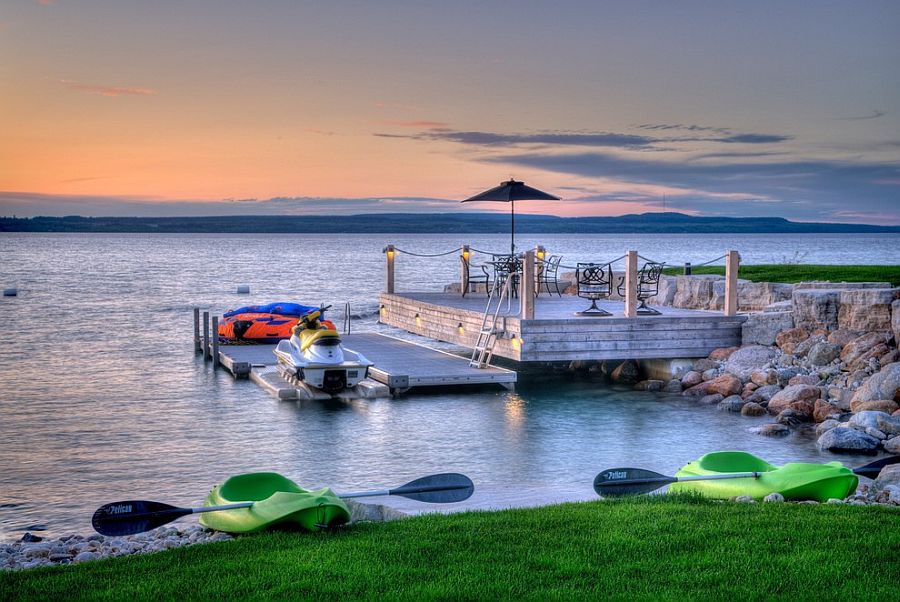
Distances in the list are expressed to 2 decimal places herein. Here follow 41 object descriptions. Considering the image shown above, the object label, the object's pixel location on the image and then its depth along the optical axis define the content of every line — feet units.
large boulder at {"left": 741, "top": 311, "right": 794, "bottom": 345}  52.06
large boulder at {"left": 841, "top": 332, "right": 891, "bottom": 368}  46.09
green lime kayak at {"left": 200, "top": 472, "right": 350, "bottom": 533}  20.02
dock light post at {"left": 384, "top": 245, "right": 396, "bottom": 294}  69.72
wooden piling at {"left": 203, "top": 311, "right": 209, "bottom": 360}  71.82
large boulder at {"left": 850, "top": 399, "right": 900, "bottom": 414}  40.24
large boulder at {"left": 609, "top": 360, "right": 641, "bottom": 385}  57.47
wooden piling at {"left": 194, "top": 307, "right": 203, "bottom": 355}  79.15
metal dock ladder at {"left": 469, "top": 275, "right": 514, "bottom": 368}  52.60
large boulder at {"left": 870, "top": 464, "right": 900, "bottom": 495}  26.63
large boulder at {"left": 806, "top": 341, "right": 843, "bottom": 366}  47.91
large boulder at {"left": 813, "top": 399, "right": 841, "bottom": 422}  42.52
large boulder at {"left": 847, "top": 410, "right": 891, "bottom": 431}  38.37
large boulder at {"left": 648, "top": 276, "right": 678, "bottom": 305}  68.80
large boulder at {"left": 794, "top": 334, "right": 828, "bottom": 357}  49.11
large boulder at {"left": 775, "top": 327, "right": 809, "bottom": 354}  50.42
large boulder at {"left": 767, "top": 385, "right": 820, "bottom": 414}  44.29
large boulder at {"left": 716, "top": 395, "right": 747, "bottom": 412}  46.78
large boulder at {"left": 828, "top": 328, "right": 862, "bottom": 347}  48.29
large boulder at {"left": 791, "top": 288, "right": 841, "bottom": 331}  50.42
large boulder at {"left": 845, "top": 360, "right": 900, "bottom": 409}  41.06
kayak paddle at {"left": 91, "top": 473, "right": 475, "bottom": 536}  20.03
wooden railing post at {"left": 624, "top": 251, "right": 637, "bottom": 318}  51.11
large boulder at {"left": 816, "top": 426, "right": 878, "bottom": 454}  37.24
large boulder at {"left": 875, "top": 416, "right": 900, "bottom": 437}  37.58
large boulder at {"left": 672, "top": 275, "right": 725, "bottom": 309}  64.64
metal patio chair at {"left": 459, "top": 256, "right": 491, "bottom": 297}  69.21
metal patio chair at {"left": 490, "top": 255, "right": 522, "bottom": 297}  62.23
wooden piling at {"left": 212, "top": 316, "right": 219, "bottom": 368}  65.36
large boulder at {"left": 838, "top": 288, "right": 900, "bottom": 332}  47.55
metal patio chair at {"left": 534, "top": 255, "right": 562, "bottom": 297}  67.68
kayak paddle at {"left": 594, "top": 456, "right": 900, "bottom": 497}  23.76
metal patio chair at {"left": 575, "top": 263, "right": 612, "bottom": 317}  53.93
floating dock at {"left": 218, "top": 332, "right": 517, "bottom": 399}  51.57
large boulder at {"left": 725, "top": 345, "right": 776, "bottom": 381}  50.21
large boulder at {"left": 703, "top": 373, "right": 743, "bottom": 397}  48.73
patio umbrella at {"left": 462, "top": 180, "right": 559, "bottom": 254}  64.28
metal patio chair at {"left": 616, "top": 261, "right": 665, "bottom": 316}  54.80
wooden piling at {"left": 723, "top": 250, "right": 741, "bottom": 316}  51.60
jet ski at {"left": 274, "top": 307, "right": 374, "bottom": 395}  50.72
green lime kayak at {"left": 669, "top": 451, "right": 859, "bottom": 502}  23.31
